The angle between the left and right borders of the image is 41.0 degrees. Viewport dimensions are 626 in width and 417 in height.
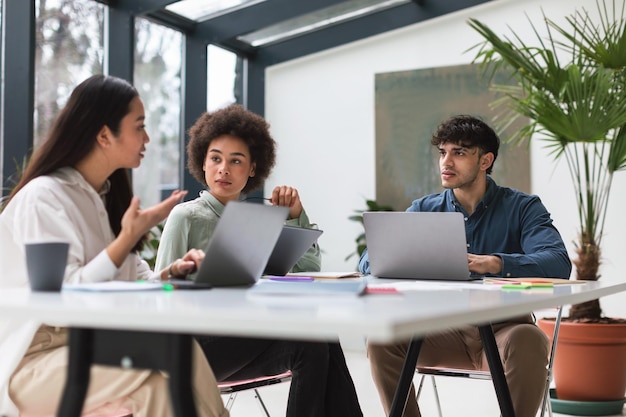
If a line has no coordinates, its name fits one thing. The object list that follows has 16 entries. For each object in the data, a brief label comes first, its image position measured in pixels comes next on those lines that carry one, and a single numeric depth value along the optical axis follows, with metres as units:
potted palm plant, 4.02
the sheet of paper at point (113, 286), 1.55
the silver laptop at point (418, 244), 2.29
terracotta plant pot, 4.05
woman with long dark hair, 1.62
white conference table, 1.09
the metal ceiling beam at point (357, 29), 6.28
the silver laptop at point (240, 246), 1.73
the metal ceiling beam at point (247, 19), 5.92
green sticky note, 1.99
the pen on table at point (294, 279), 2.18
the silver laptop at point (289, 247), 2.25
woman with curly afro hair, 2.26
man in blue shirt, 2.67
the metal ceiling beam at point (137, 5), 5.18
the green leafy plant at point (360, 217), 6.21
